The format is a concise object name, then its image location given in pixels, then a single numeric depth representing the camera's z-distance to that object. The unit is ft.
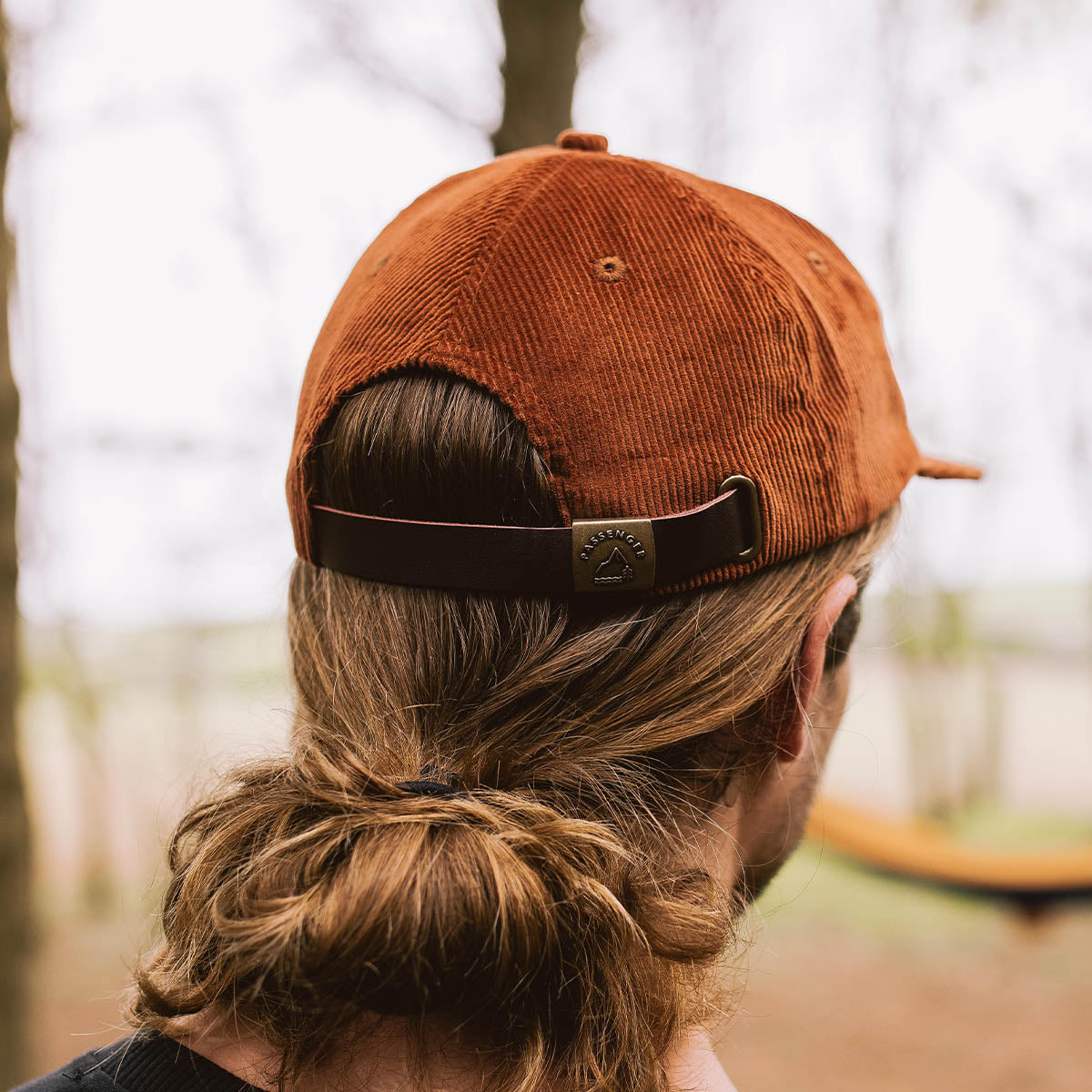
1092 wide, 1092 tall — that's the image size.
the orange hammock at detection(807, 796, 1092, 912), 17.83
